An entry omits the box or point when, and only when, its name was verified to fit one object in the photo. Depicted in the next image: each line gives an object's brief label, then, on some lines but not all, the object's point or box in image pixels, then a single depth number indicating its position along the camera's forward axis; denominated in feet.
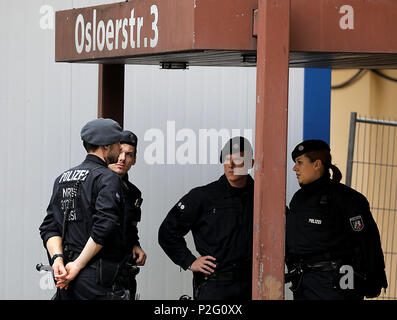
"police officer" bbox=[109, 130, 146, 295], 42.16
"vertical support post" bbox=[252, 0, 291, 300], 30.68
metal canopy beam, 32.14
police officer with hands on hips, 40.93
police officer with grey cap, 34.45
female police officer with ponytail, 40.06
